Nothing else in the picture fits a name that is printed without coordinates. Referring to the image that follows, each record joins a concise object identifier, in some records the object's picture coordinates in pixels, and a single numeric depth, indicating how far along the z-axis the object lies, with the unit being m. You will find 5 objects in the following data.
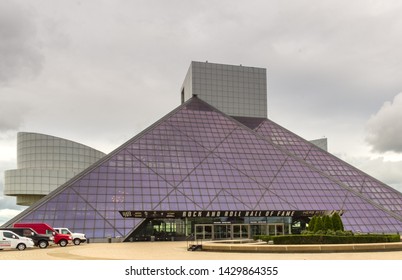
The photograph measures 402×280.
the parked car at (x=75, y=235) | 42.47
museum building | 49.22
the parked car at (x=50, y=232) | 40.16
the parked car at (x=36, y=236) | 37.06
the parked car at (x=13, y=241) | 33.81
